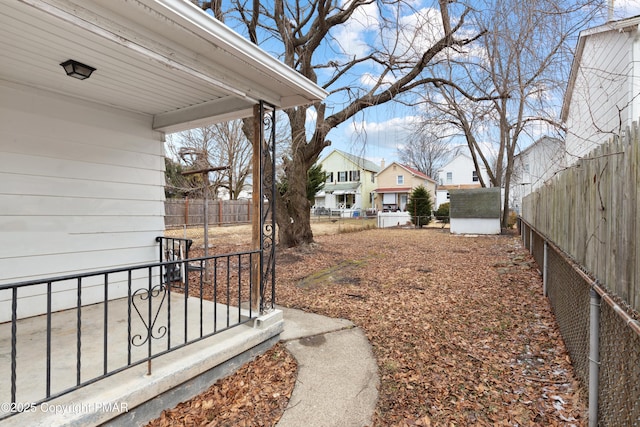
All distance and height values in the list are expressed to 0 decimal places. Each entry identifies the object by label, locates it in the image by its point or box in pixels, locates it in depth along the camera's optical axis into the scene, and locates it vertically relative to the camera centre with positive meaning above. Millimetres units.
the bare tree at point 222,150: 18266 +3408
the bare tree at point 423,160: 37719 +5590
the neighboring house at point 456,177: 32784 +3174
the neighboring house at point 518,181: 18447 +1826
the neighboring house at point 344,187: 33875 +2083
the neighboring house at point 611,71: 5530 +2531
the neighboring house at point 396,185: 30672 +2087
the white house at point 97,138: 2148 +805
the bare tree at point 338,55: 6605 +3537
